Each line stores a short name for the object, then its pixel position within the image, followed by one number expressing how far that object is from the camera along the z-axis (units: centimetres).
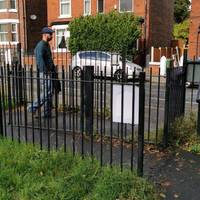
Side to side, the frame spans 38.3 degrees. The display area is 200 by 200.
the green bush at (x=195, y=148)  400
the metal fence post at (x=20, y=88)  551
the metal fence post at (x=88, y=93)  416
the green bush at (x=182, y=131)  426
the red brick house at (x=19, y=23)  2684
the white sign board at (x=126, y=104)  332
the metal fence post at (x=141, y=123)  309
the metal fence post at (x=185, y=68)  456
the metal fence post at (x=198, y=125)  425
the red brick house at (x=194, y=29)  1786
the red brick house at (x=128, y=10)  2096
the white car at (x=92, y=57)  1398
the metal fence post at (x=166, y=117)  402
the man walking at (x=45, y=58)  528
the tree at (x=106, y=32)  1921
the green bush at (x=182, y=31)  3020
